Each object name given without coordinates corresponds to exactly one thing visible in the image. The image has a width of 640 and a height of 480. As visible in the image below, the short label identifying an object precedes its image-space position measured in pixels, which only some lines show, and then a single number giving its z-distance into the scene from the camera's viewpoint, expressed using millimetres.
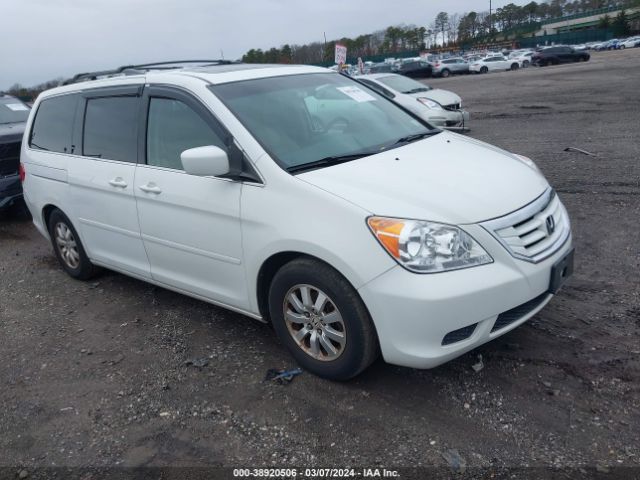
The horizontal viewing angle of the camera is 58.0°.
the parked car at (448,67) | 47625
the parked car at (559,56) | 44531
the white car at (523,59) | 48906
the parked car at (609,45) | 63084
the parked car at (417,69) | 46466
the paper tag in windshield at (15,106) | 9570
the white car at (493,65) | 48344
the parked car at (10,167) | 7988
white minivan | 3004
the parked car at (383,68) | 44812
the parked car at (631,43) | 60344
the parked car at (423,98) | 12323
